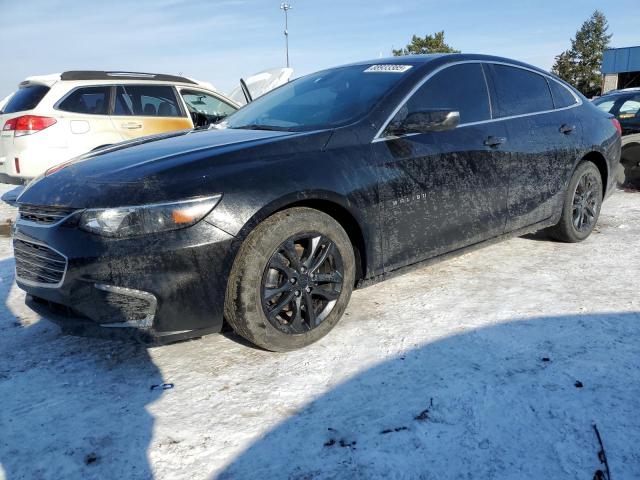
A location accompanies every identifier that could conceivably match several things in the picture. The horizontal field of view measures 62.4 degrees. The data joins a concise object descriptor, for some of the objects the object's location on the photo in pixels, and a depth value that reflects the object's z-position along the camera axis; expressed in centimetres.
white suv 603
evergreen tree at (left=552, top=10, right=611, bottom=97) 5022
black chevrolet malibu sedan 238
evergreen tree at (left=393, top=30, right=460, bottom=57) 4081
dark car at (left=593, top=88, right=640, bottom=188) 711
